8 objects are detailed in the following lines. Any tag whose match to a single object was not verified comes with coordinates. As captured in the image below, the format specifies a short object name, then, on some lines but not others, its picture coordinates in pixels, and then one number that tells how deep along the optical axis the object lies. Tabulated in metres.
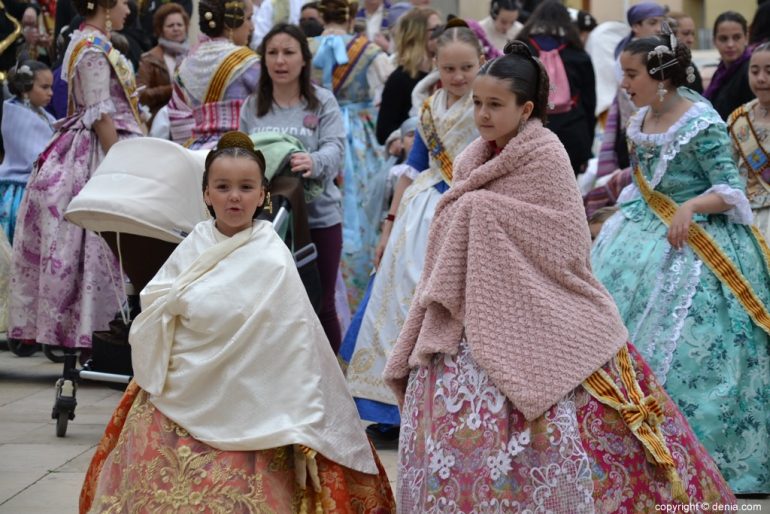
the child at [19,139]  12.62
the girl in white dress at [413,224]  8.63
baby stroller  8.32
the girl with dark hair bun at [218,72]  10.55
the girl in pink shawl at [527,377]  5.90
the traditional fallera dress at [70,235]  10.69
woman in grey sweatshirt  9.62
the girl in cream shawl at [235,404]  5.98
